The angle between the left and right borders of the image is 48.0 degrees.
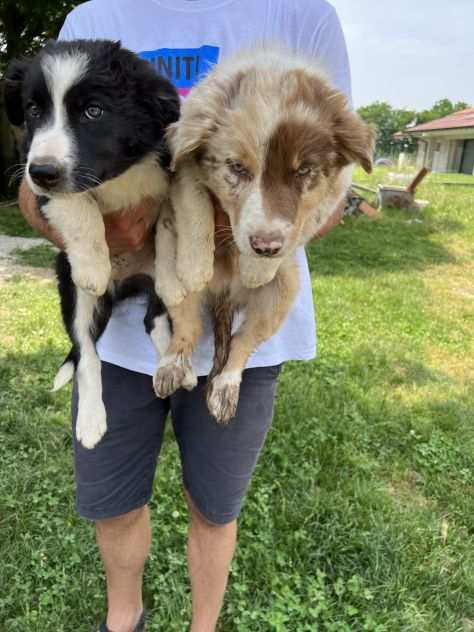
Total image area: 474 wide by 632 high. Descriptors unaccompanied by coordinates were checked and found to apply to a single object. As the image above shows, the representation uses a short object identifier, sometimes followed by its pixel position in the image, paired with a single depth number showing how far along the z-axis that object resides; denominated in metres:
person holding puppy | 0.56
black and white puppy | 0.52
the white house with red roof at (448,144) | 32.19
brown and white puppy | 0.47
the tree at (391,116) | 60.21
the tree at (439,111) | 62.07
